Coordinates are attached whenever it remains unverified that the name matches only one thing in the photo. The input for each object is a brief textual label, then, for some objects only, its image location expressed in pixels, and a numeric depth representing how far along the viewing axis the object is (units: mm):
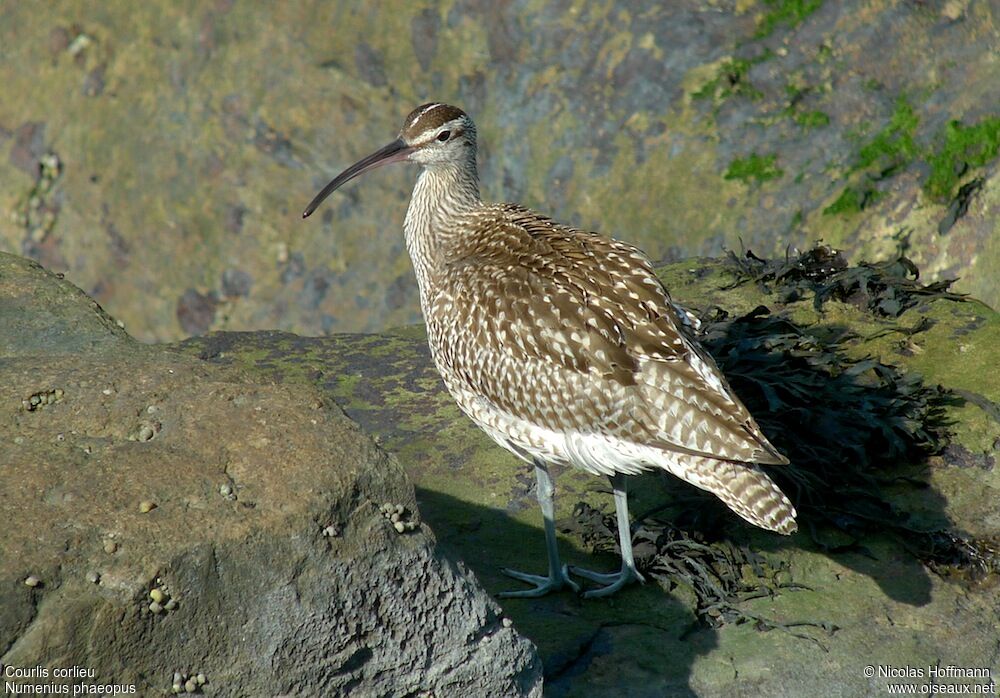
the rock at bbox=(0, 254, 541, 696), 8562
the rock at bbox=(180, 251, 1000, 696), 11906
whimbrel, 12000
